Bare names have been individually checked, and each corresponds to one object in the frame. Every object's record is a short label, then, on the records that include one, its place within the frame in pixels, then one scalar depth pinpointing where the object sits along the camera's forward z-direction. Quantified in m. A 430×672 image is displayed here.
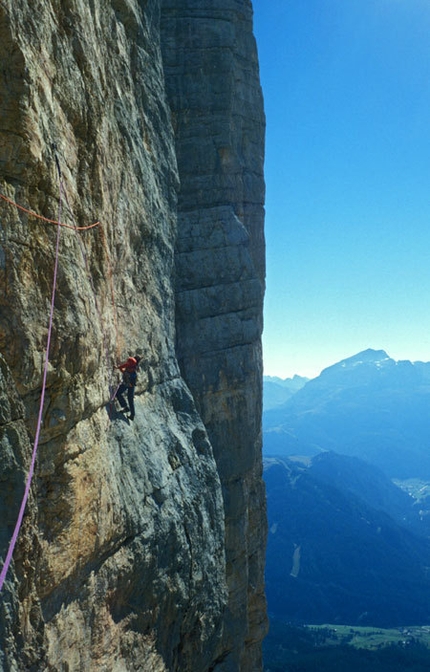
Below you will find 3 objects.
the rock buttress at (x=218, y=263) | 23.34
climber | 12.58
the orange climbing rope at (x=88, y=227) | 8.23
